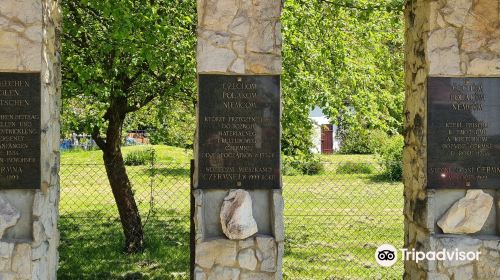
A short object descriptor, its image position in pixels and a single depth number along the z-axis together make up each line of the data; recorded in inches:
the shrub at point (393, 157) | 533.3
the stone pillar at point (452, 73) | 172.7
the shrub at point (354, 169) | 517.8
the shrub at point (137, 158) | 508.8
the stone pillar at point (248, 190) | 173.2
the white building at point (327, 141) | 966.2
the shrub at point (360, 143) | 654.5
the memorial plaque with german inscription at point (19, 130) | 168.7
